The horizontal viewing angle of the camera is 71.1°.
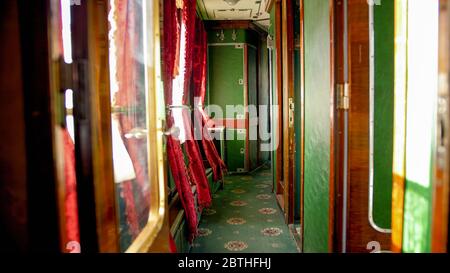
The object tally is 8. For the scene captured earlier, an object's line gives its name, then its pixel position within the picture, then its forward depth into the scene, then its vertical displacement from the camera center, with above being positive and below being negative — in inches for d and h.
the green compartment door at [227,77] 243.0 +26.3
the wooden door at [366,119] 62.5 -2.4
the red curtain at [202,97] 192.2 +9.4
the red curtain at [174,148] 105.6 -12.4
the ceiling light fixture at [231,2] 189.6 +66.3
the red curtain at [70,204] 45.1 -12.8
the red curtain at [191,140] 144.2 -13.4
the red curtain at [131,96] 71.0 +4.6
